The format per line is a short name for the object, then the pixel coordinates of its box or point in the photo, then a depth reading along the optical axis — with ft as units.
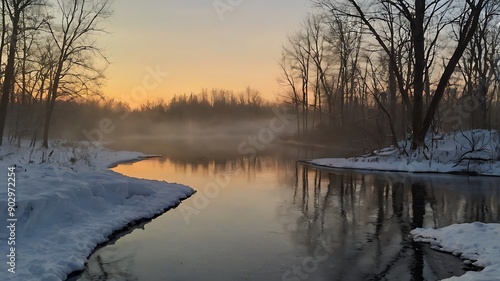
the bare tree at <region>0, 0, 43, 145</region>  82.02
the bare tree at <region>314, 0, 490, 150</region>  78.95
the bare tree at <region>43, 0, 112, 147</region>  105.81
